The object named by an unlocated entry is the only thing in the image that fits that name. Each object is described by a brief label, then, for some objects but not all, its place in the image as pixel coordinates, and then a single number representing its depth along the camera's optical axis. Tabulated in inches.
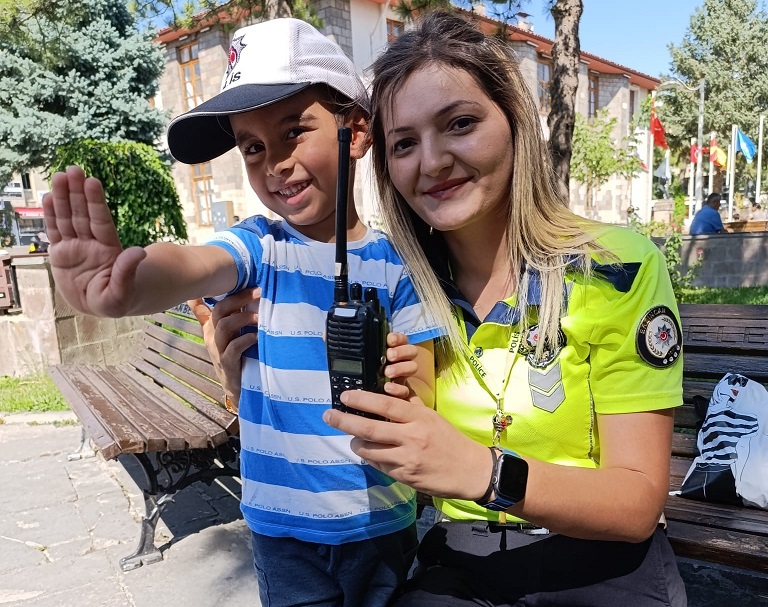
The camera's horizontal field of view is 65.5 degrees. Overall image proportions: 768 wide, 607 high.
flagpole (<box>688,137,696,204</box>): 1022.6
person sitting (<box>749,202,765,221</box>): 956.7
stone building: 623.2
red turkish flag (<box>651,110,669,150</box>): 817.5
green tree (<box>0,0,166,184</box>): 486.0
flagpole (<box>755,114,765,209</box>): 1030.4
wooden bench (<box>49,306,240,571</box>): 108.8
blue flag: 834.2
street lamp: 674.0
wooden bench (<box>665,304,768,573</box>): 68.2
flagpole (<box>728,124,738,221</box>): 902.7
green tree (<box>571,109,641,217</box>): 655.1
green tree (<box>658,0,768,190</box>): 1257.4
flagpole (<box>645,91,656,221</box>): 1017.6
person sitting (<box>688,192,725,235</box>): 441.4
